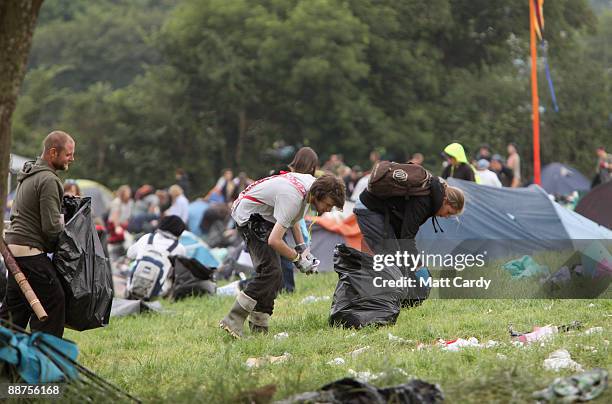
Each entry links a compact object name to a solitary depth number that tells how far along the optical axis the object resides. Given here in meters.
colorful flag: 39.72
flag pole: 37.56
